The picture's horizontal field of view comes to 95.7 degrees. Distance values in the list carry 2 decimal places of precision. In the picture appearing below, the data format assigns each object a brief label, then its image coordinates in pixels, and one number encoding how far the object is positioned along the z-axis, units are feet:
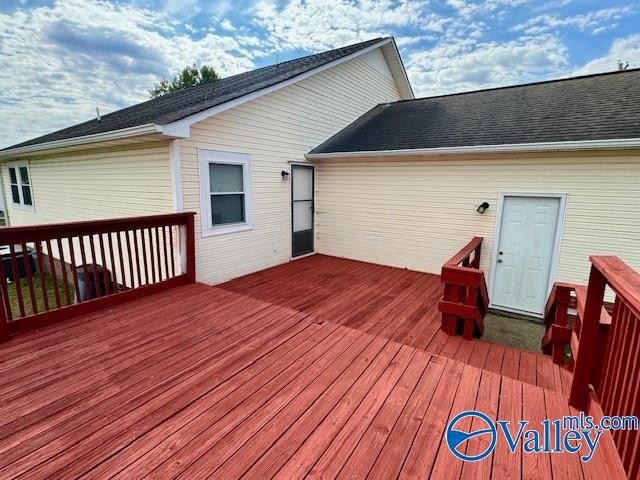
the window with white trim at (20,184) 28.12
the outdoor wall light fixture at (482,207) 17.71
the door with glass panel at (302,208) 22.15
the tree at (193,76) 80.84
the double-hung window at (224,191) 15.72
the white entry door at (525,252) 16.34
